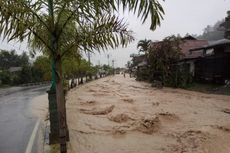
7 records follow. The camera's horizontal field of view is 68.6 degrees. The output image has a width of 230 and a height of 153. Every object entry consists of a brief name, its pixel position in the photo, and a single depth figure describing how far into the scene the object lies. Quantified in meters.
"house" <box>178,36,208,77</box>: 18.01
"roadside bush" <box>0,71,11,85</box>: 30.06
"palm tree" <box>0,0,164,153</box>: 2.72
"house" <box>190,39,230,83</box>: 14.26
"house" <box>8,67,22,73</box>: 36.66
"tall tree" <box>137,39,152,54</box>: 25.92
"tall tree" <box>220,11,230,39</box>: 17.56
